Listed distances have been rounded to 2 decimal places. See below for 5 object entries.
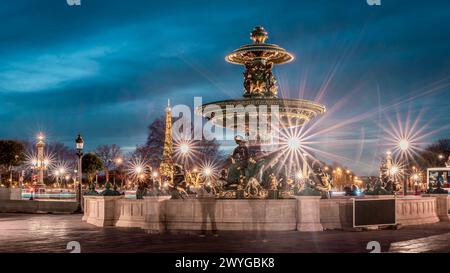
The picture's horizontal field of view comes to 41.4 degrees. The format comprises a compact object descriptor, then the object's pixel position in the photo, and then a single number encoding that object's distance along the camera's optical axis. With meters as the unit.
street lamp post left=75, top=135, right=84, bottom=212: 29.58
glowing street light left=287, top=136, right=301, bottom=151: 23.70
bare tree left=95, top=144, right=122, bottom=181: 112.31
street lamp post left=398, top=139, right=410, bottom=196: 35.88
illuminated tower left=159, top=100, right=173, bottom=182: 52.41
